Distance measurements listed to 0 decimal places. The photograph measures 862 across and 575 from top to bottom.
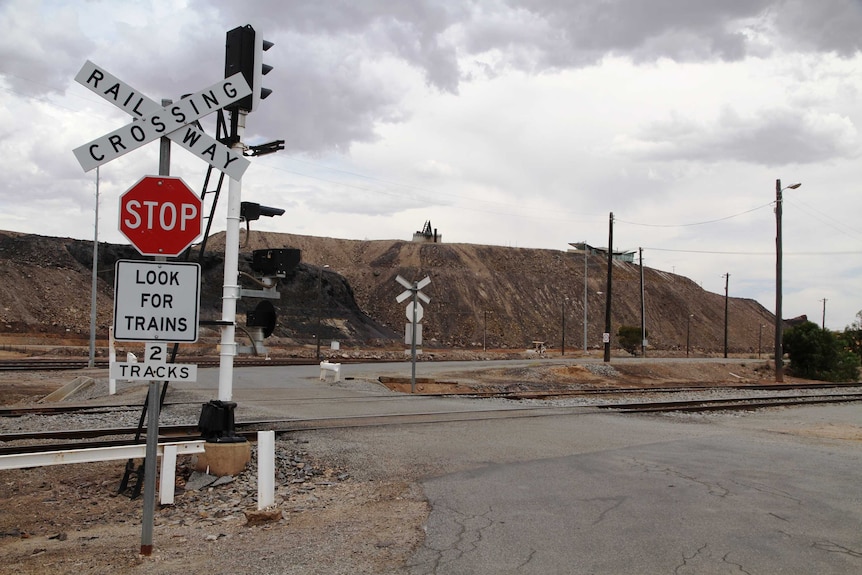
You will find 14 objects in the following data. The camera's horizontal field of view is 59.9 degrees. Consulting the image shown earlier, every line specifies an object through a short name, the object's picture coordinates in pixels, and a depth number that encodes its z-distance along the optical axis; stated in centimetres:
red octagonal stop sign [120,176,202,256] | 553
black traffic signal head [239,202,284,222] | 963
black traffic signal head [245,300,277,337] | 951
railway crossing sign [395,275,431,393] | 2181
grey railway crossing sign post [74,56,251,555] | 540
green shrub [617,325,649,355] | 7903
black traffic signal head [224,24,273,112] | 917
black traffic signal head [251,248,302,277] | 961
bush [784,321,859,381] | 4562
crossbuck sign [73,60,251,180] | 568
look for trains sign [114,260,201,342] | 539
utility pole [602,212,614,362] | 4600
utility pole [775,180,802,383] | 3891
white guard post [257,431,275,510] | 738
